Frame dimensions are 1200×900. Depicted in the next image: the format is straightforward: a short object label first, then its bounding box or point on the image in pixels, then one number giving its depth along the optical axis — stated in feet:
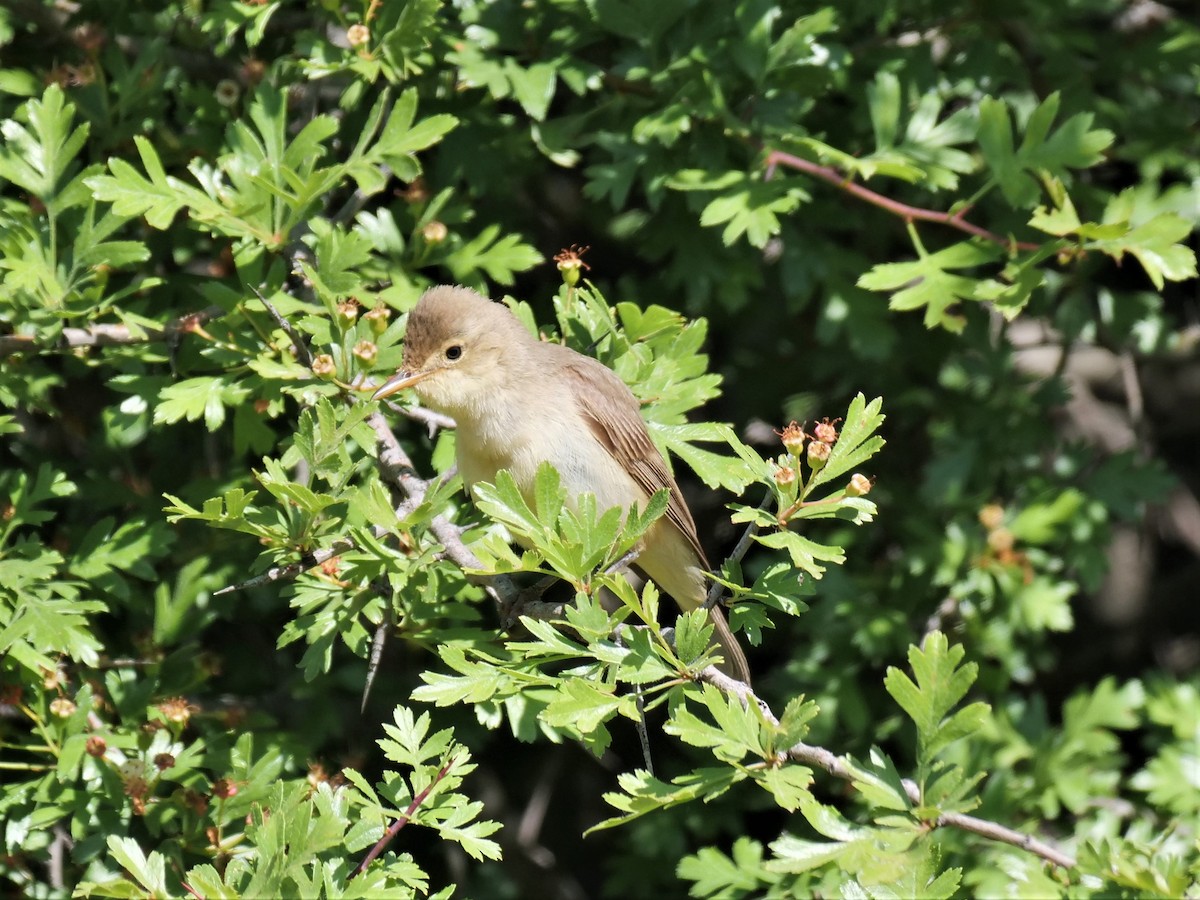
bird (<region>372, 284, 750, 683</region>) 23.45
